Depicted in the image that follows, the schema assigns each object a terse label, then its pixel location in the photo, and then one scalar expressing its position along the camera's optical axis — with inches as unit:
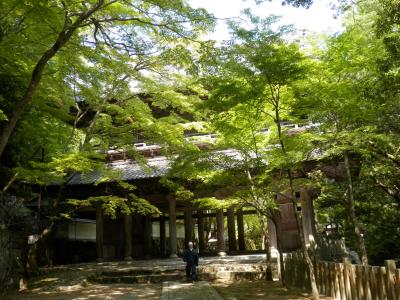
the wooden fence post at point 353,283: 294.8
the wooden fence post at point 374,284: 264.8
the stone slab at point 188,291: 376.2
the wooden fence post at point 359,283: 284.2
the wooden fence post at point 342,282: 316.5
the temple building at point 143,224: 719.1
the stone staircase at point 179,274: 544.7
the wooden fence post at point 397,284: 239.9
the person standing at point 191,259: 499.9
